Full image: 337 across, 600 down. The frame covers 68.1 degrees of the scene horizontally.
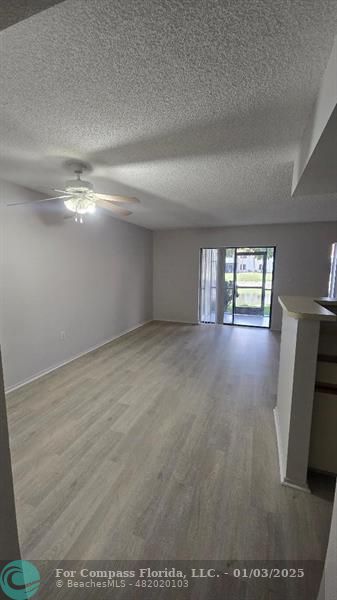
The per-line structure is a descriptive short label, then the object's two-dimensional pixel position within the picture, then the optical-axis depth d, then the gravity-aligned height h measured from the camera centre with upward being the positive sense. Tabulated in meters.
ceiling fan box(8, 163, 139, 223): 2.18 +0.65
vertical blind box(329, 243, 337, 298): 5.03 -0.07
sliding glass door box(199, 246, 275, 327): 5.96 -0.41
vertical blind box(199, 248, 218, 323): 6.18 -0.43
